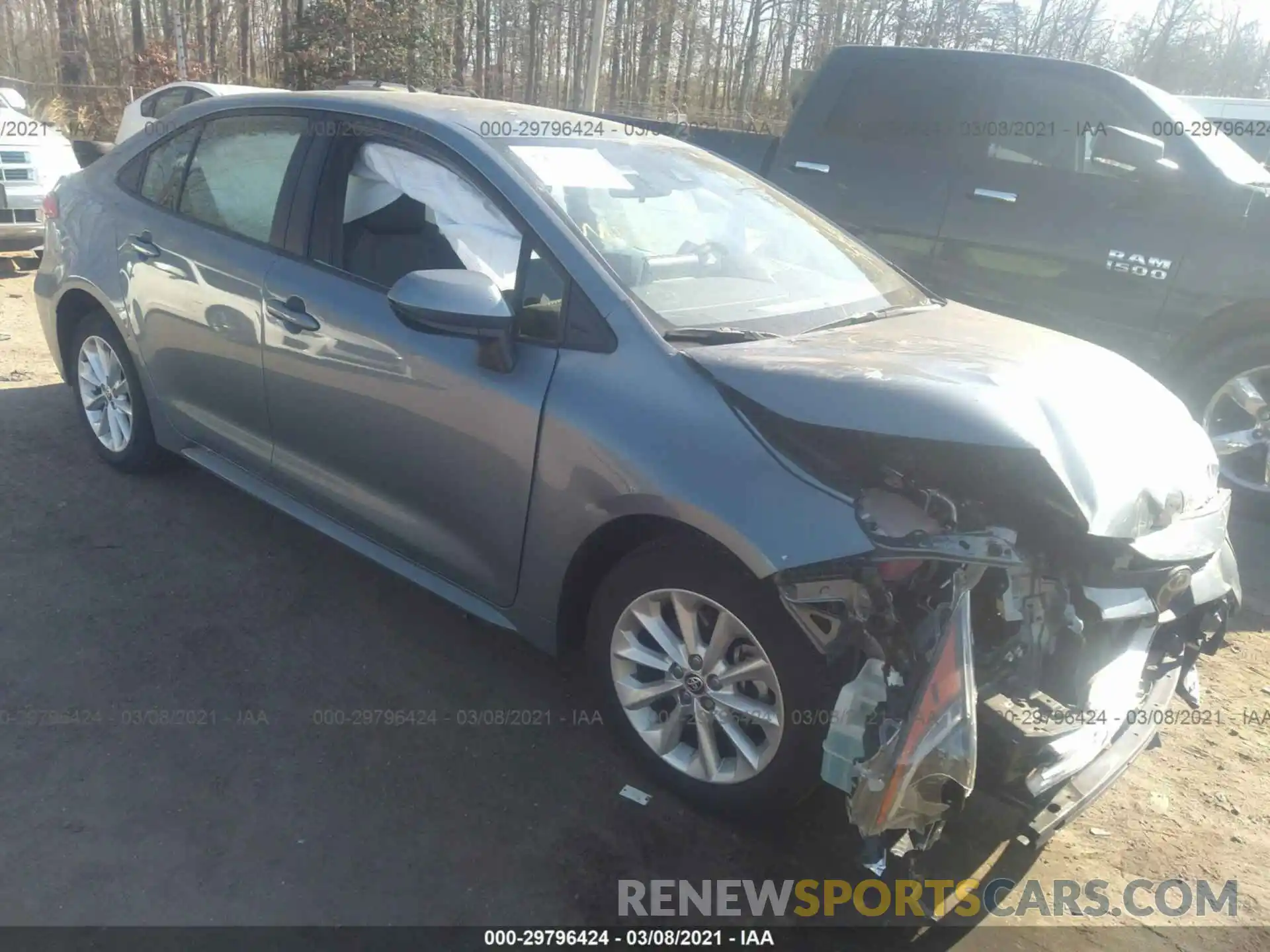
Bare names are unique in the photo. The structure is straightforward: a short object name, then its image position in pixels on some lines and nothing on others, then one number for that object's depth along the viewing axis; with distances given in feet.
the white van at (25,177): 27.07
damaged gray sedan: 7.72
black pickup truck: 16.90
